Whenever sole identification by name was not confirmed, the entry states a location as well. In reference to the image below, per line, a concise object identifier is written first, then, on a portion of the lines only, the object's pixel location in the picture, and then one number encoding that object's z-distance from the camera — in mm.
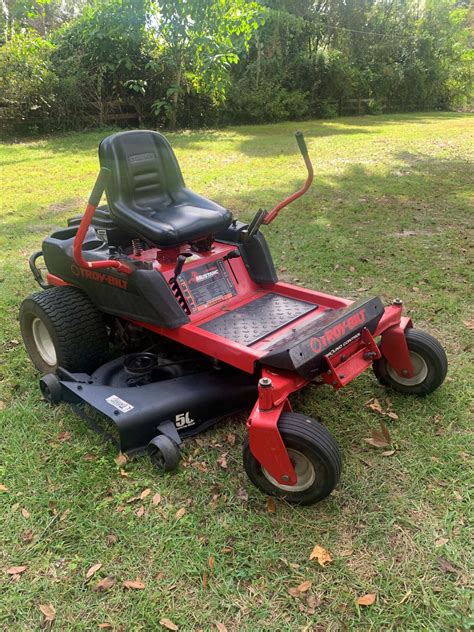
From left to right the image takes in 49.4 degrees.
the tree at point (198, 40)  11461
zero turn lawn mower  2199
